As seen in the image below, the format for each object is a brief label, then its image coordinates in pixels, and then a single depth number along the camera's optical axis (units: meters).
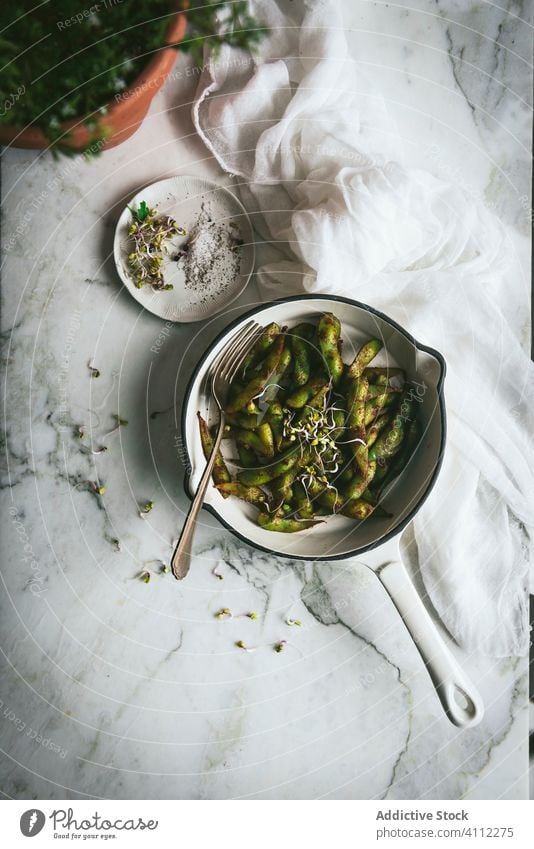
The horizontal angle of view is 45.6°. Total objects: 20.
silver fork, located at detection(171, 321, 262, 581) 0.92
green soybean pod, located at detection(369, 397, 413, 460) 0.94
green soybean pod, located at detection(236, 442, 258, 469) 0.95
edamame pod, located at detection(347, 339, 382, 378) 0.94
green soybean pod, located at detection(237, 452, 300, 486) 0.92
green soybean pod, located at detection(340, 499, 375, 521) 0.93
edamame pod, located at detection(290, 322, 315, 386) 0.94
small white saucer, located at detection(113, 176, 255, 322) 0.97
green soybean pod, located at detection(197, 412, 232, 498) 0.94
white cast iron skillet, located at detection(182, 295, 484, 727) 0.91
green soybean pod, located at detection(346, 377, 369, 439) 0.92
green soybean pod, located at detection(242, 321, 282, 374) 0.94
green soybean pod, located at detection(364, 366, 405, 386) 0.96
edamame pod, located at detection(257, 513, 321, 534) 0.93
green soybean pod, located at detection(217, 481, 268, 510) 0.93
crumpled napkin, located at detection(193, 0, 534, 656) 0.96
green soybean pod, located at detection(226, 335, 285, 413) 0.92
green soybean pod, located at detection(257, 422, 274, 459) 0.92
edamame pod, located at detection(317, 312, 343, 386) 0.93
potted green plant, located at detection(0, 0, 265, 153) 0.85
